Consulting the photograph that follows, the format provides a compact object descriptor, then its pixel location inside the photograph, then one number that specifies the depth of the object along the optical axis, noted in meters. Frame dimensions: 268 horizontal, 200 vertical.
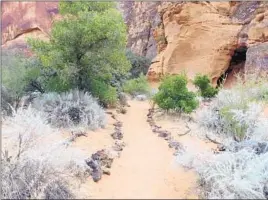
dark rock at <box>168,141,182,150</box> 7.60
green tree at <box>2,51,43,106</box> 10.05
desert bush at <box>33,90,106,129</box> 8.91
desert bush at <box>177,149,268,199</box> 4.71
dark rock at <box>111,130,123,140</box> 8.59
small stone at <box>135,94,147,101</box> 18.54
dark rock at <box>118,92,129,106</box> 14.84
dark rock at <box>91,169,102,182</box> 5.30
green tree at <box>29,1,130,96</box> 10.16
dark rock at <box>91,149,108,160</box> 6.09
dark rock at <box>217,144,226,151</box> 7.45
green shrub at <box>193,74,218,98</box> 14.98
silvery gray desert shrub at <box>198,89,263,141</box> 8.36
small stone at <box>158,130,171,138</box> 9.00
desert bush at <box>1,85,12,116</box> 9.11
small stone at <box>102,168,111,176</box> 5.64
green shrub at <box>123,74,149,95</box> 20.10
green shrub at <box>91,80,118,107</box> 11.80
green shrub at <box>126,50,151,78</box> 28.08
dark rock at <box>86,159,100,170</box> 5.61
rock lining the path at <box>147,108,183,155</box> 7.73
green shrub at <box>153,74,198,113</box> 11.26
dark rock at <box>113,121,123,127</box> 10.28
